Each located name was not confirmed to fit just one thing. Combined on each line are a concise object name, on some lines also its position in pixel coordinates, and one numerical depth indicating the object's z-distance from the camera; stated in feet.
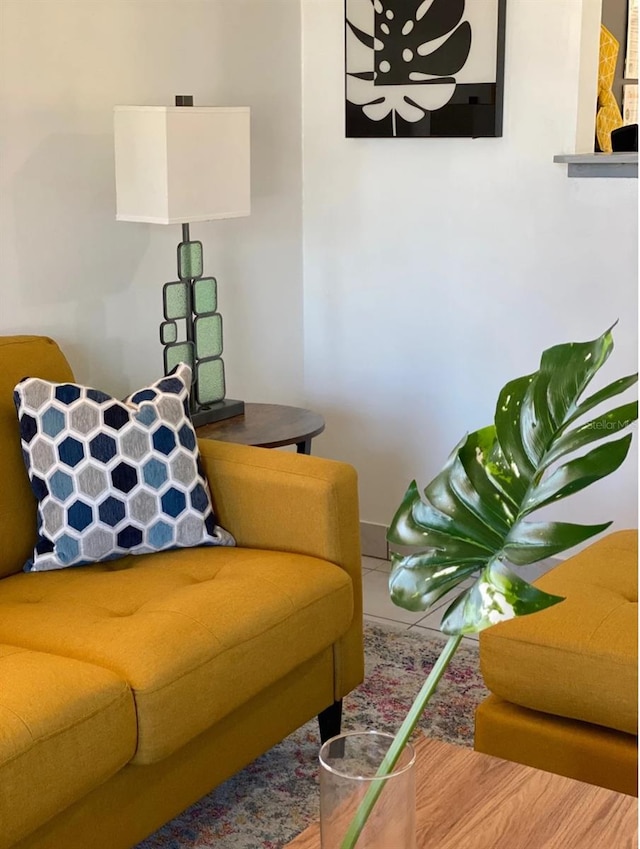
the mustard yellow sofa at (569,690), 6.23
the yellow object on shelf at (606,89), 10.40
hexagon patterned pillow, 7.24
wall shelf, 9.49
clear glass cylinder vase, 3.86
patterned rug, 6.97
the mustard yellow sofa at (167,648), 5.52
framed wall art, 10.30
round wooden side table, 9.04
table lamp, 8.59
